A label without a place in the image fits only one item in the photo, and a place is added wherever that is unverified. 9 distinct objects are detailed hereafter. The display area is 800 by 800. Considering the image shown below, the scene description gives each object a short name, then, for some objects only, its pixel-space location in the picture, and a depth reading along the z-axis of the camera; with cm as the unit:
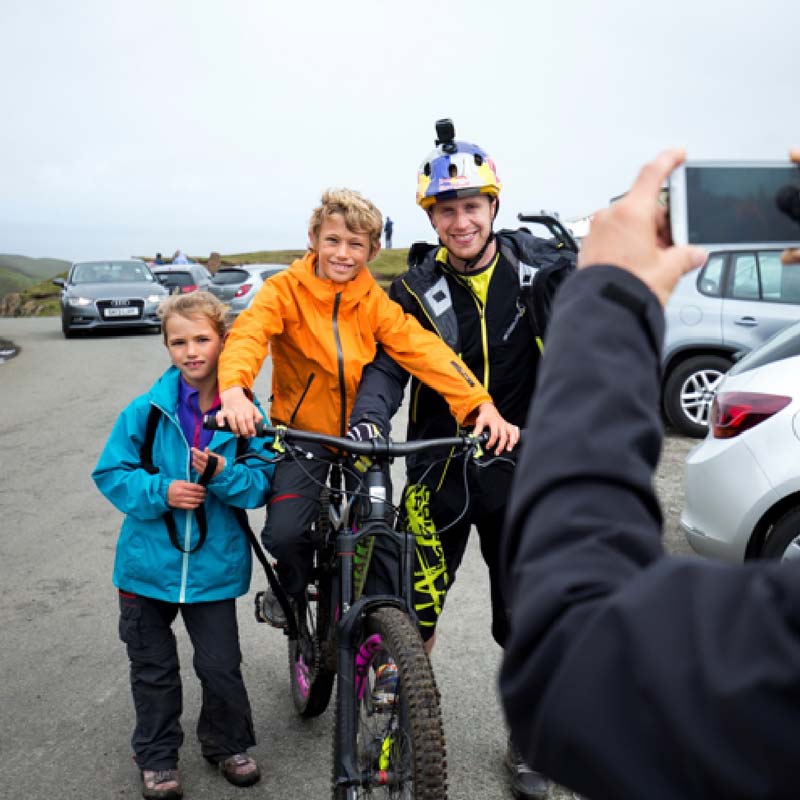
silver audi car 2094
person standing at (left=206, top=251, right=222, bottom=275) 4747
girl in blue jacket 365
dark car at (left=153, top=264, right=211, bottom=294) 2862
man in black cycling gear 369
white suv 998
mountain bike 272
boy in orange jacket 362
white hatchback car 489
